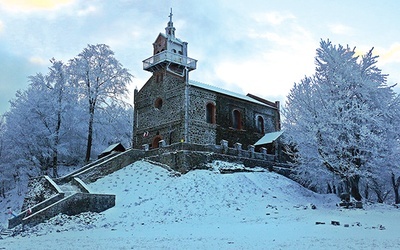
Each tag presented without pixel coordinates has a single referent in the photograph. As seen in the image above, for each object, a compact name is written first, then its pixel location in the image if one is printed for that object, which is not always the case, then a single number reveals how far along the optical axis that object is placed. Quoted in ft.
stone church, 94.43
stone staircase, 60.39
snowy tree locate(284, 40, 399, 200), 65.26
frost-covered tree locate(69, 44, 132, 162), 104.65
